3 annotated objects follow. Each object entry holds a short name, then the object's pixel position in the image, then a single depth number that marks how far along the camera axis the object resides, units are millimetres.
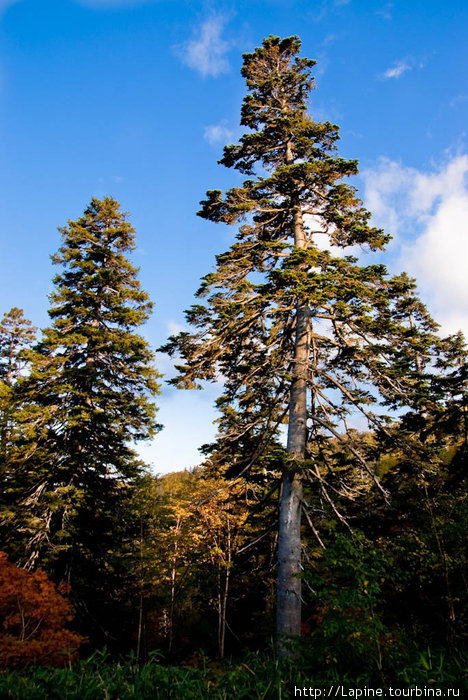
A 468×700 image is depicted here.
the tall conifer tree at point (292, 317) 8680
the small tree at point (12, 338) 26500
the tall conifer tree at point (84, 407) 12883
